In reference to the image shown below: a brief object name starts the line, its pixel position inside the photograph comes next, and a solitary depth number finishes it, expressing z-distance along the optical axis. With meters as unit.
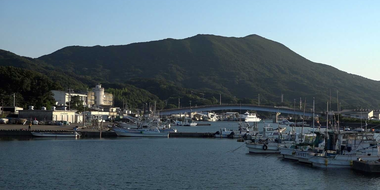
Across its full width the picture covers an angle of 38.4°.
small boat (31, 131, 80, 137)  62.88
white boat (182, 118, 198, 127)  128.18
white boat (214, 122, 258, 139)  72.38
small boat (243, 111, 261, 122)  167.30
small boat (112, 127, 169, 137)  70.81
